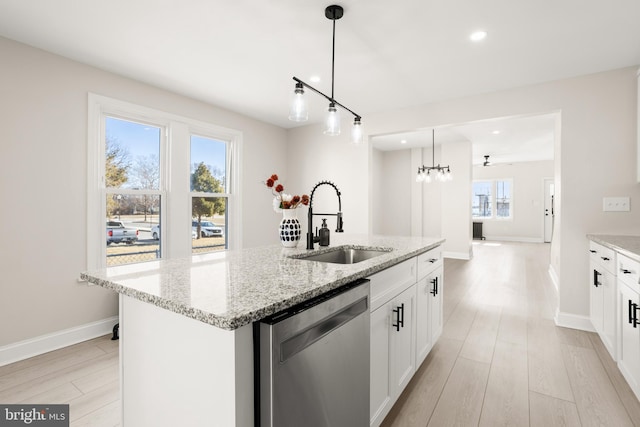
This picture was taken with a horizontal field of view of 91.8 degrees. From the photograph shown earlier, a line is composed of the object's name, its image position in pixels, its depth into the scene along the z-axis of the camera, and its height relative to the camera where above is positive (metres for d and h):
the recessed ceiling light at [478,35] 2.29 +1.32
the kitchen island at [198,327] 0.86 -0.37
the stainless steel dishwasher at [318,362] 0.89 -0.51
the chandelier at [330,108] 1.93 +0.68
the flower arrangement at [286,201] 2.10 +0.06
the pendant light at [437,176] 6.14 +0.74
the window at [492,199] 10.27 +0.40
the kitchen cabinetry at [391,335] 1.50 -0.67
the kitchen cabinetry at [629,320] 1.75 -0.65
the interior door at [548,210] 9.50 +0.03
